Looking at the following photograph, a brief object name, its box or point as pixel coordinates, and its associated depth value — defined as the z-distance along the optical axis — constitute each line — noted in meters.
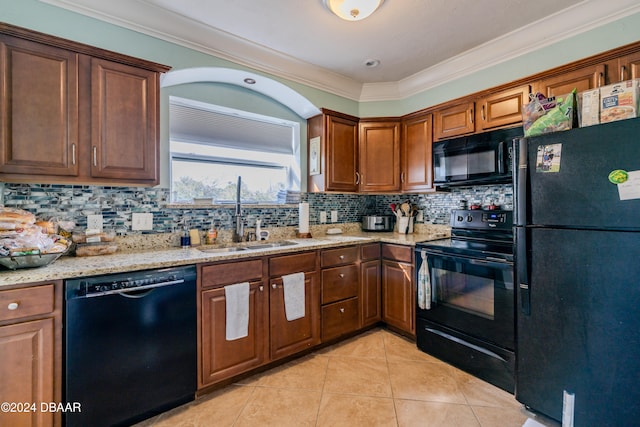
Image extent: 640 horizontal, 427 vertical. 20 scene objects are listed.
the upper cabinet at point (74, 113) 1.52
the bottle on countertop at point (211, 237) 2.35
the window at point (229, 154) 2.39
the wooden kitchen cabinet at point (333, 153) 2.92
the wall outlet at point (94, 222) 1.90
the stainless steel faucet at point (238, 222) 2.48
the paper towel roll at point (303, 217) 2.84
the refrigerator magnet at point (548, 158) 1.50
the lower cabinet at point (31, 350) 1.26
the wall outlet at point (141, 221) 2.06
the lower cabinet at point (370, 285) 2.69
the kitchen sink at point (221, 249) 2.10
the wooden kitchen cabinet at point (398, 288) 2.55
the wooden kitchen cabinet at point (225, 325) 1.82
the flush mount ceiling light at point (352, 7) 1.72
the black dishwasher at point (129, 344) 1.42
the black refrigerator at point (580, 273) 1.29
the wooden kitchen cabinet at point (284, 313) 2.13
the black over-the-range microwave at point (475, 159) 2.24
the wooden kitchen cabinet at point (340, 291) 2.44
